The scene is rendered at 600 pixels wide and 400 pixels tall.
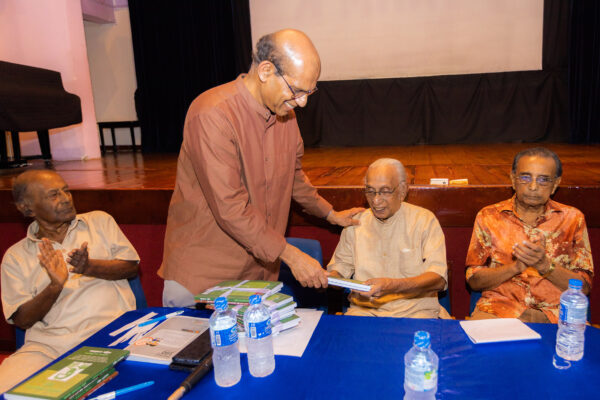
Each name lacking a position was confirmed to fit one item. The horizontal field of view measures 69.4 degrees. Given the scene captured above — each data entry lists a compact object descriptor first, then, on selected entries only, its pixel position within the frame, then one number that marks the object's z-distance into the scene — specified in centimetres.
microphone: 117
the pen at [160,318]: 164
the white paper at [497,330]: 138
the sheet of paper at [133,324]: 159
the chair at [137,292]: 235
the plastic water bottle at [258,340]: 126
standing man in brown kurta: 164
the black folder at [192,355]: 131
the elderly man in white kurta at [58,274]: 202
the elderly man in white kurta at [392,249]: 210
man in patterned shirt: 204
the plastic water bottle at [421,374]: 108
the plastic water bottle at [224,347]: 122
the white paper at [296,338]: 138
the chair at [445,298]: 227
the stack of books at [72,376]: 119
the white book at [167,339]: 137
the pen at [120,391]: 120
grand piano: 454
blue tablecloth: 116
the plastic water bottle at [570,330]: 127
